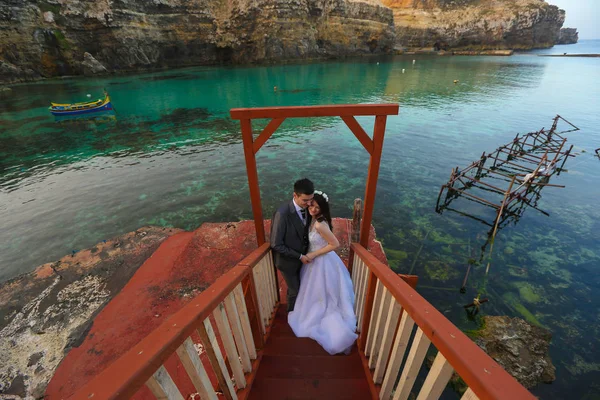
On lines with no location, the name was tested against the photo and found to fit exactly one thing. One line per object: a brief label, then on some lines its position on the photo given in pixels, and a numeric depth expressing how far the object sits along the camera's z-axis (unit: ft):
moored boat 91.86
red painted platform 15.24
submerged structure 38.44
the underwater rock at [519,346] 20.33
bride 12.82
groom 12.85
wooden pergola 12.30
